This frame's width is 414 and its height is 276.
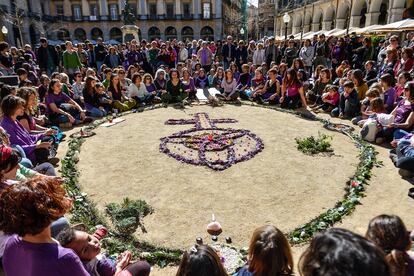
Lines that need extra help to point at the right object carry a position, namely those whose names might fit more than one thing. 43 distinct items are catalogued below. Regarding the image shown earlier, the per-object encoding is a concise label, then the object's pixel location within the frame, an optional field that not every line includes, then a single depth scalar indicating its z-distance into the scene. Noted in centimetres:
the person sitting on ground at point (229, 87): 1273
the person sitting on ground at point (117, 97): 1120
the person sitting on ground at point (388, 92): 862
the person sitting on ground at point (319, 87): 1165
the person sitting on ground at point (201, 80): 1418
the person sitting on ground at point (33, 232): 216
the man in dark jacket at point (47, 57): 1465
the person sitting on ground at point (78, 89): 1096
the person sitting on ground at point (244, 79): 1348
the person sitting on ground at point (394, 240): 238
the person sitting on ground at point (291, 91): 1116
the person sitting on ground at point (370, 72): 1157
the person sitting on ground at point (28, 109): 686
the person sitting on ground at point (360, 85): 1003
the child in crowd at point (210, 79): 1461
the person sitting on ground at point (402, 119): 682
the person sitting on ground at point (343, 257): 135
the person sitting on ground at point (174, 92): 1226
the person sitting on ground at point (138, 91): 1203
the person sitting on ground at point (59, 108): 924
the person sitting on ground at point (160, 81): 1301
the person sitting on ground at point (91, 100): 1055
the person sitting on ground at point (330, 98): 1054
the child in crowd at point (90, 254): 270
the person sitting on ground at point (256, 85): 1259
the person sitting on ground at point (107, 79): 1179
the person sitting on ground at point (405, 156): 566
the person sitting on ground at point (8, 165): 355
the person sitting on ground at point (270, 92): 1202
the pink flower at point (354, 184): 554
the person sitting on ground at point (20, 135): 589
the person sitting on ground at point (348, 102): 959
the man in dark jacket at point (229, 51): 1771
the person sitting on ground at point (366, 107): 858
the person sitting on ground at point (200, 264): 221
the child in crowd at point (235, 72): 1364
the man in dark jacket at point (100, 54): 1678
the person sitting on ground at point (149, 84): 1257
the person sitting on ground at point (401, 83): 848
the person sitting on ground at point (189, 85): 1286
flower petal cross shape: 682
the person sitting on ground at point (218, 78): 1411
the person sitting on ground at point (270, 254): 238
